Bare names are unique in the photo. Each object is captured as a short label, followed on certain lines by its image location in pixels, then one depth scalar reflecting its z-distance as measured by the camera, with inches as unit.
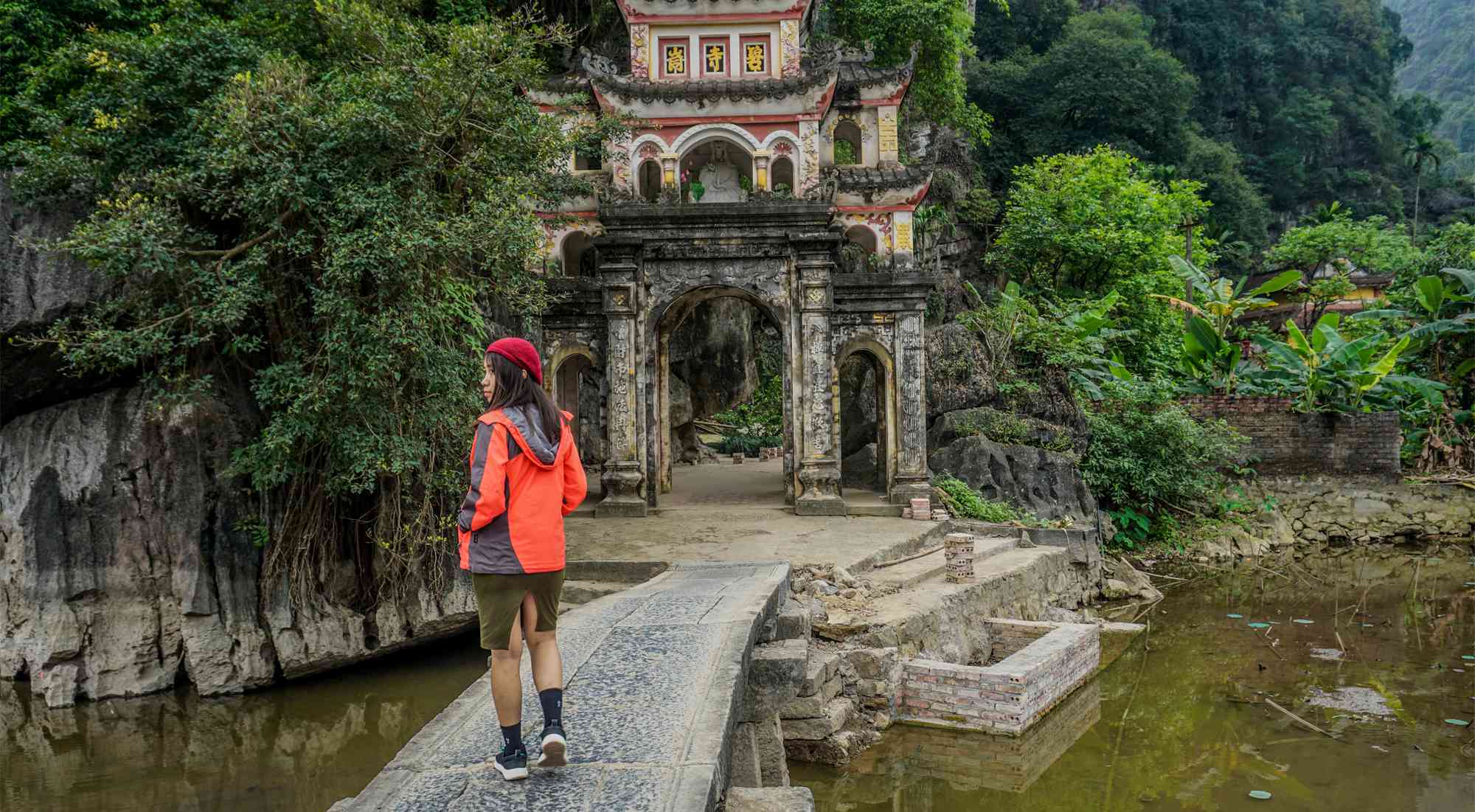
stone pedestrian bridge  133.7
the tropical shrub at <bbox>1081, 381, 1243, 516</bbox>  598.5
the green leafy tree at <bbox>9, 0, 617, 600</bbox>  279.4
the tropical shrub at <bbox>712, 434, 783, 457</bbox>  929.5
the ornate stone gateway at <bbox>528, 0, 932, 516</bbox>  496.7
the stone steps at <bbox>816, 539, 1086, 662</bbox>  305.9
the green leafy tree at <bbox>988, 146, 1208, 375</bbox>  833.5
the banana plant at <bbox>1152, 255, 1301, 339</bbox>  738.2
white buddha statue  608.4
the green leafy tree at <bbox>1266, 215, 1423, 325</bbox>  1166.3
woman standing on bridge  136.5
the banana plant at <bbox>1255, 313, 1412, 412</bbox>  702.5
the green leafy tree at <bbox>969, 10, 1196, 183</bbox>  1179.9
